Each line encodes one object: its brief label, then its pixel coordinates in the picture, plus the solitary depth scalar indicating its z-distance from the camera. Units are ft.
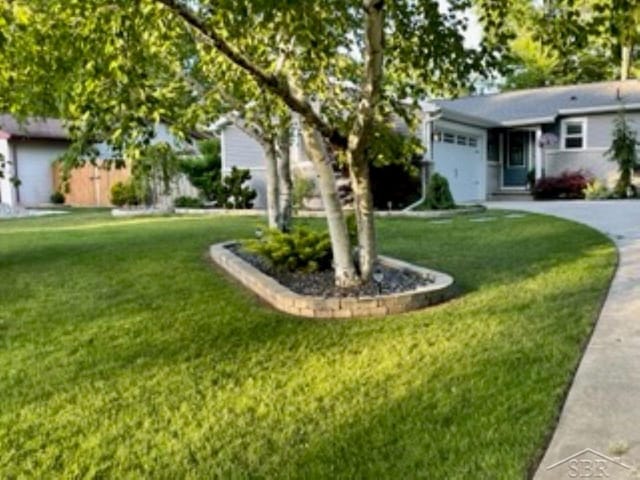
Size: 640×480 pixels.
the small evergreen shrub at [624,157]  64.03
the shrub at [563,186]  68.08
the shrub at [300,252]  24.49
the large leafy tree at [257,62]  15.02
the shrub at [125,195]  67.38
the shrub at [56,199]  90.02
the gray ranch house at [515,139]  63.52
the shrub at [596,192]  64.39
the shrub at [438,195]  52.80
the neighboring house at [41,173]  85.66
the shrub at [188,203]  64.95
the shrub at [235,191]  61.87
